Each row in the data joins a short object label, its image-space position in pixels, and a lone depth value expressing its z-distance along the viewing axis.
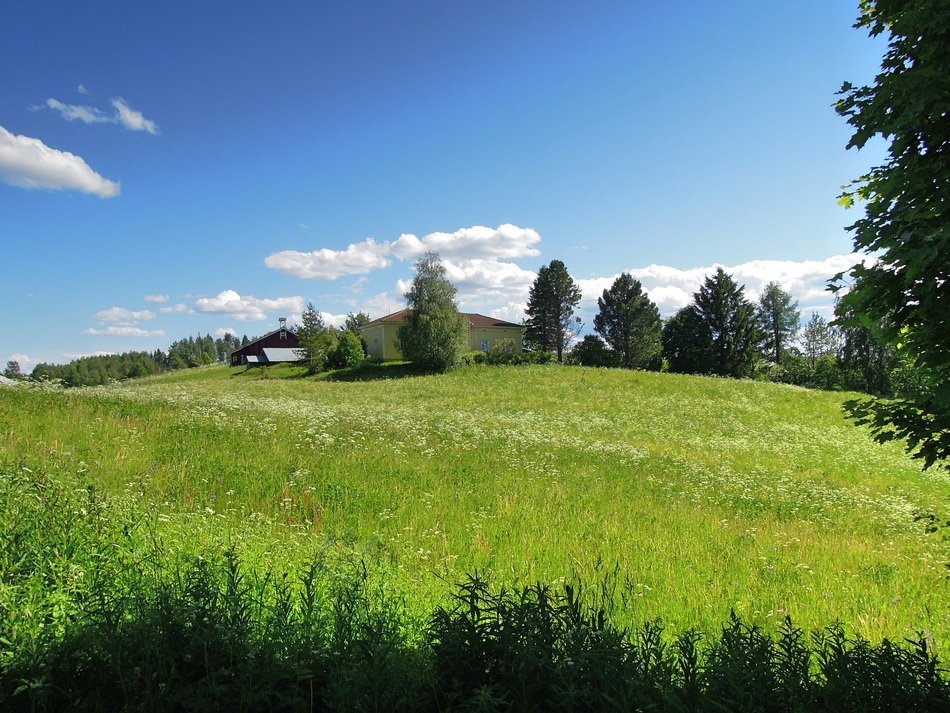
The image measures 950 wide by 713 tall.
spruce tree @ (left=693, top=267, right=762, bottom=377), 64.19
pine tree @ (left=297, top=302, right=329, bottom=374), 60.84
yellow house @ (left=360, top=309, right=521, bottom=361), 66.44
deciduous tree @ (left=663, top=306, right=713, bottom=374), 65.44
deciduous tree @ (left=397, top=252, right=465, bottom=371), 50.53
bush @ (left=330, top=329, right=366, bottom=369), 58.69
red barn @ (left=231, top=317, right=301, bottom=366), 87.12
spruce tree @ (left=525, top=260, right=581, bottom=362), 75.31
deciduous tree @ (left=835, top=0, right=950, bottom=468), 3.59
